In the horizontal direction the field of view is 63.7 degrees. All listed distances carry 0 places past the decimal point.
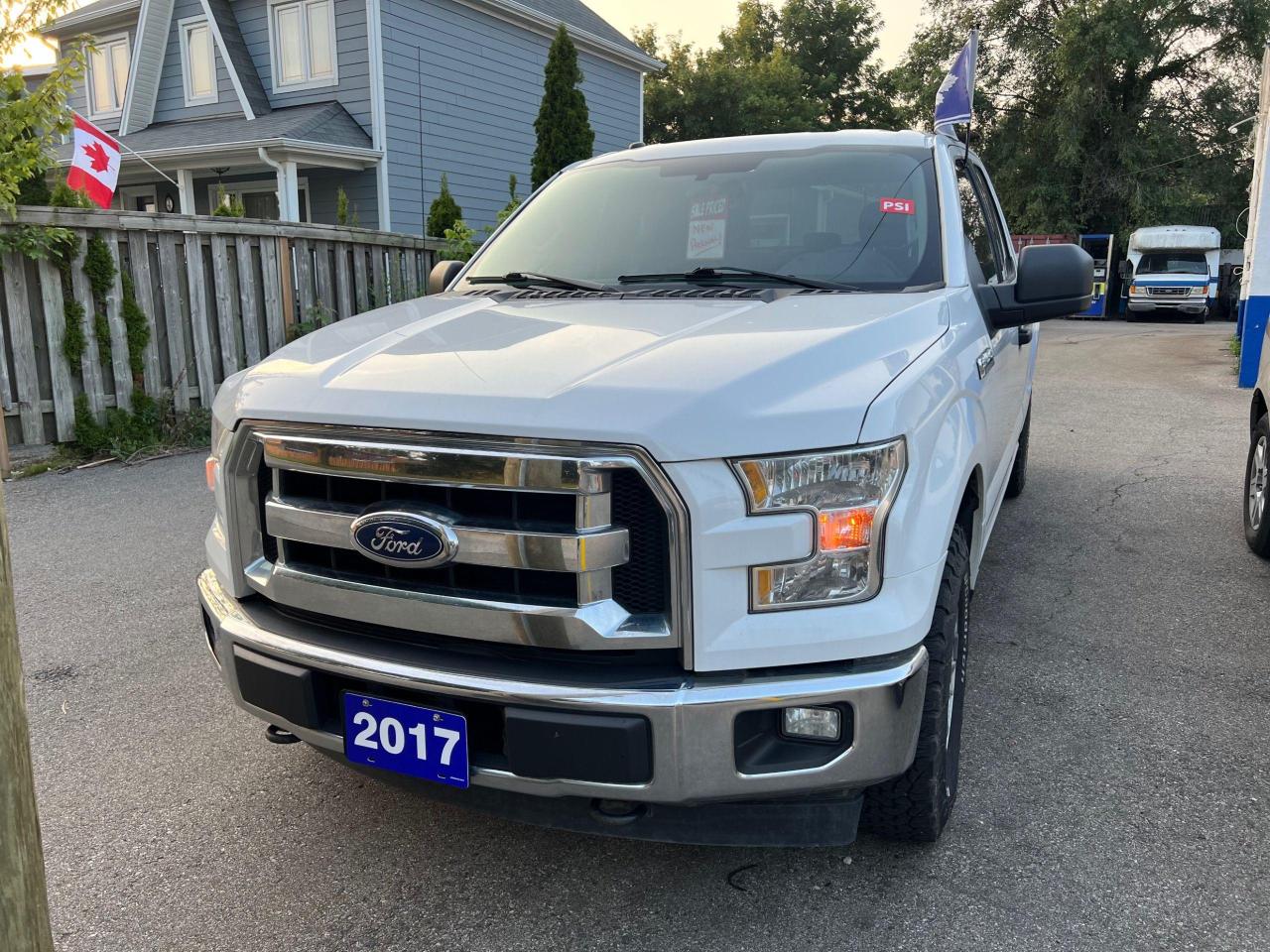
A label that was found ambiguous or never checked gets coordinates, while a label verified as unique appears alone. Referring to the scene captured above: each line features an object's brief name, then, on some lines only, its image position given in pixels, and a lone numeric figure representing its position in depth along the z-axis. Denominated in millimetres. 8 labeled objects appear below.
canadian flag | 8906
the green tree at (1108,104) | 26578
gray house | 16125
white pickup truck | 2029
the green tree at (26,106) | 6770
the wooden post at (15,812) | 1613
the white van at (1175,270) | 25531
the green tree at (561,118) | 14477
